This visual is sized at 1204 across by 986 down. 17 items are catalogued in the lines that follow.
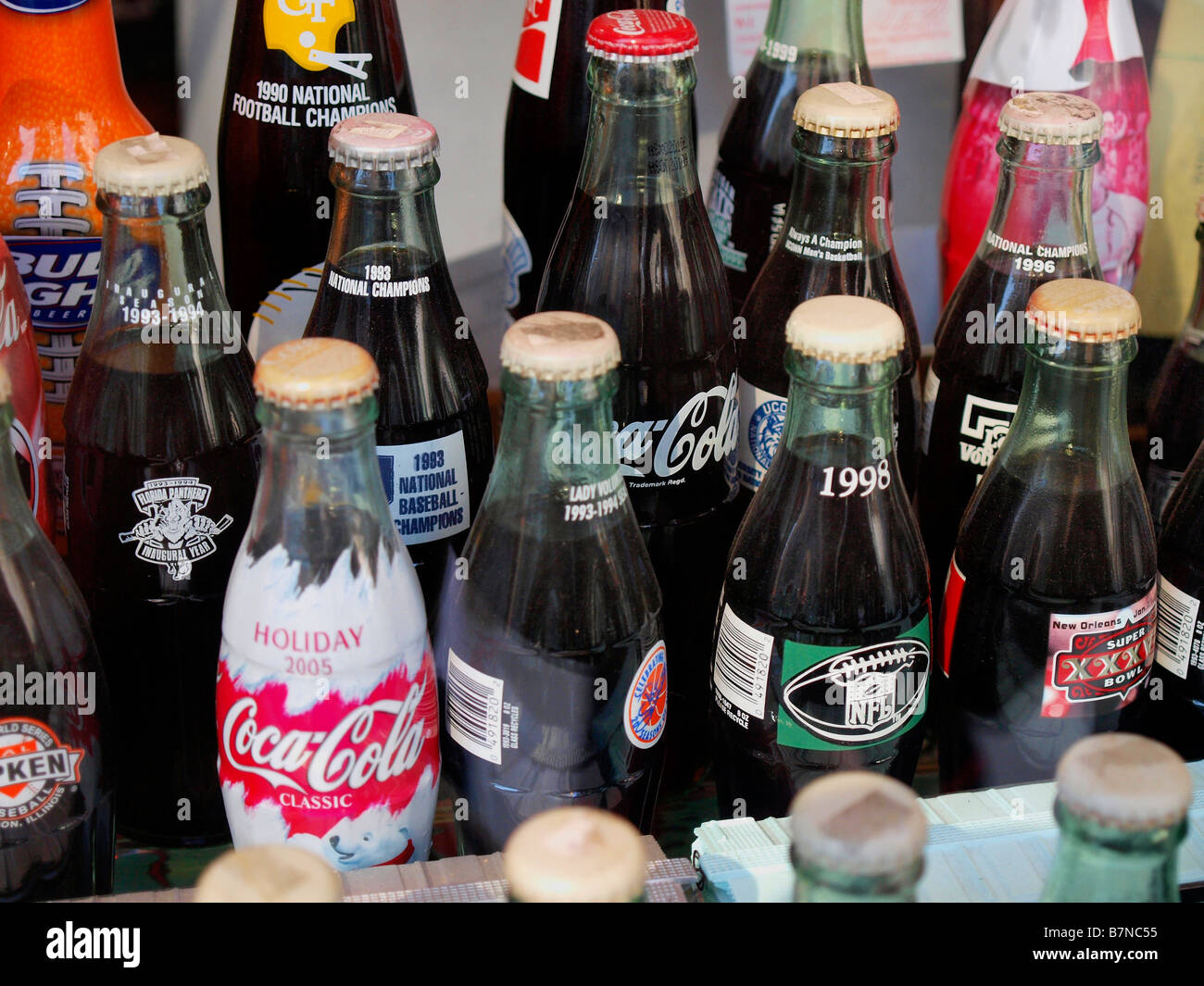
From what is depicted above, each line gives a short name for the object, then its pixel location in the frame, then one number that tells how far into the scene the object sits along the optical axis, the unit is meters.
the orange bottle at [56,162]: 1.04
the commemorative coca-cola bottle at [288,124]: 1.09
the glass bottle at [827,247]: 0.94
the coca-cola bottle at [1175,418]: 1.10
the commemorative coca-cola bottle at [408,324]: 0.88
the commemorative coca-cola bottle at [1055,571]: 0.87
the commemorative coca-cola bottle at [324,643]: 0.73
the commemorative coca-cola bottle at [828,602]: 0.84
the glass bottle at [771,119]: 1.17
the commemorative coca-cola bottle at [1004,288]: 0.96
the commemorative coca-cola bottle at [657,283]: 0.94
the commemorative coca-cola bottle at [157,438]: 0.85
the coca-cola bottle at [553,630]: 0.80
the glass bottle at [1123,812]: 0.55
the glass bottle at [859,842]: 0.53
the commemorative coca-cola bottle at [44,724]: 0.81
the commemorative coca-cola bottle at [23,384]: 0.94
